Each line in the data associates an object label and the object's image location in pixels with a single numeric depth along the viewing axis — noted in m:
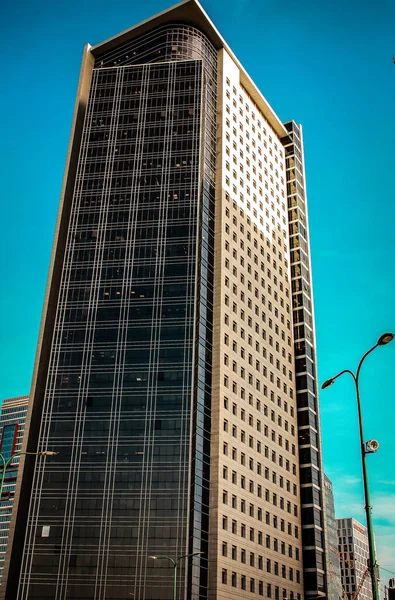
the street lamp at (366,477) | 25.25
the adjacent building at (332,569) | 188.77
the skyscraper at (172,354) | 76.69
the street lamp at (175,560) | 66.56
